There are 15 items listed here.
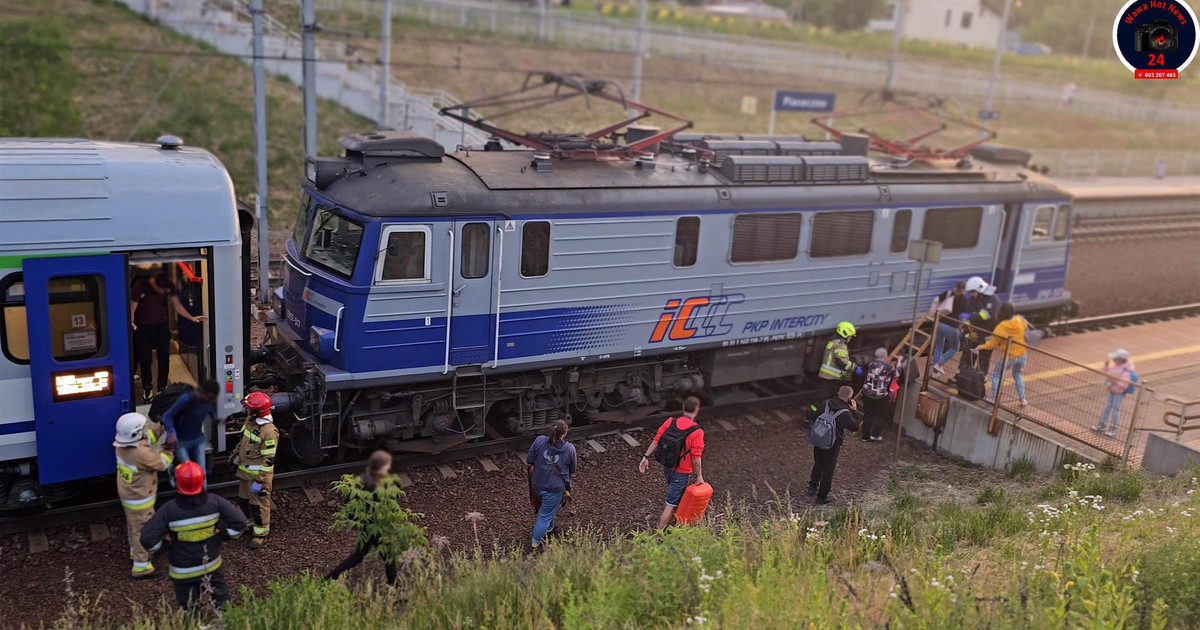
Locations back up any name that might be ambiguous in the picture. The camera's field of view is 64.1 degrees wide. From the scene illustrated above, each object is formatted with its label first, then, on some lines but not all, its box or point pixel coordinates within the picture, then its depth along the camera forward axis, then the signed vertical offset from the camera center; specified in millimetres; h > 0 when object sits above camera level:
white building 83562 +3877
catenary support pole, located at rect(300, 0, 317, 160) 16000 -965
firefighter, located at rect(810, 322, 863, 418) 13070 -4062
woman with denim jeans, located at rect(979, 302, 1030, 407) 13820 -3861
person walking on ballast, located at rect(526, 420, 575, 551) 9828 -4275
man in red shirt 10250 -4126
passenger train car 9133 -2701
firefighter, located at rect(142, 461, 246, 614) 7707 -4131
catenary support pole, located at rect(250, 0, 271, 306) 16031 -2722
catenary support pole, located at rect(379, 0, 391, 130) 24588 -1131
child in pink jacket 12852 -3896
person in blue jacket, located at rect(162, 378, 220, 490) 9234 -3874
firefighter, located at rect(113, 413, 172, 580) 8898 -4296
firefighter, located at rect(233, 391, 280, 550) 9938 -4526
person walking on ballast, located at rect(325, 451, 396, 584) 8102 -3889
